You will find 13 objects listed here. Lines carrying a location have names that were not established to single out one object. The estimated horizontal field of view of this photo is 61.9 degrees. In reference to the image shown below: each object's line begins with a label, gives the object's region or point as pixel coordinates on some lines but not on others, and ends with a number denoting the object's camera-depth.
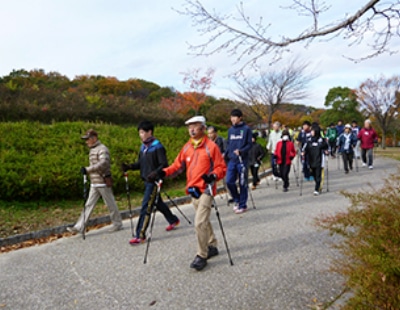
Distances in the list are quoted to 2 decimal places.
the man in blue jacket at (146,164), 5.56
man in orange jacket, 4.38
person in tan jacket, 6.10
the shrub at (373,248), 2.36
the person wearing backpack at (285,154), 9.43
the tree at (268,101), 23.38
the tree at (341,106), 42.91
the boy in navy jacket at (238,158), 7.23
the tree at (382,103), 32.27
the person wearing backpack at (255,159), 10.15
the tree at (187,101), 38.03
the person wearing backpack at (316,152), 8.95
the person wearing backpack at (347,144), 12.53
